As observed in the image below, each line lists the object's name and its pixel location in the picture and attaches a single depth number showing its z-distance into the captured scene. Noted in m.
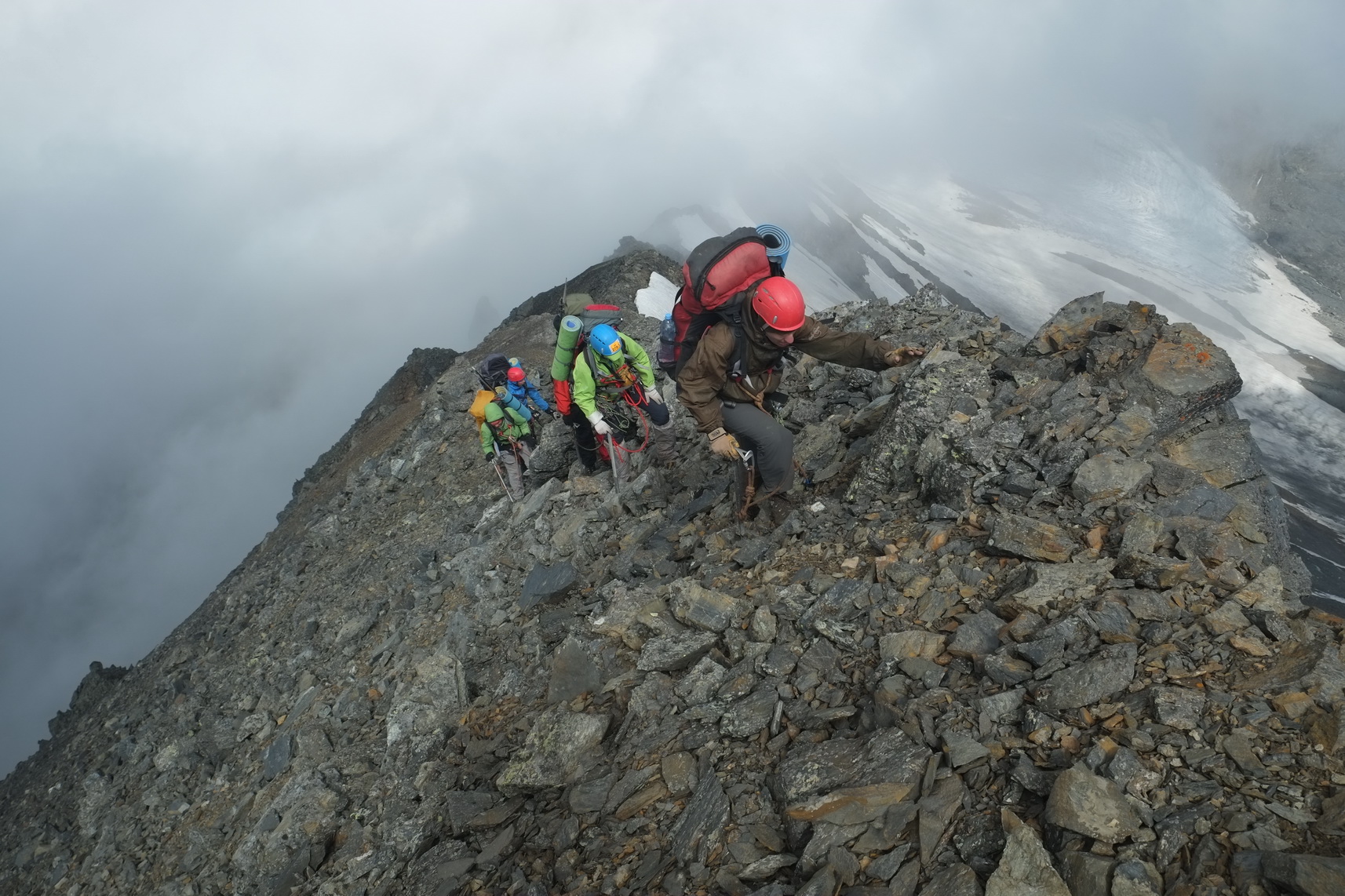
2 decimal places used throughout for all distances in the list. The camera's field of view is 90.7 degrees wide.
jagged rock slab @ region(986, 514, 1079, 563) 4.89
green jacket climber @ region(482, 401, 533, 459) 11.79
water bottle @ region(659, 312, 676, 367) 8.25
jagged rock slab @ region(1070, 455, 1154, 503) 5.25
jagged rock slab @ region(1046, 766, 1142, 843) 3.05
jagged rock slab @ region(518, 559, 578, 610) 7.89
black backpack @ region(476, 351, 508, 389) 11.75
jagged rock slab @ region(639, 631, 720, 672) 5.57
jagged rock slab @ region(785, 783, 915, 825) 3.65
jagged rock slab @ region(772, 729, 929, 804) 3.76
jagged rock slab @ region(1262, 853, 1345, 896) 2.48
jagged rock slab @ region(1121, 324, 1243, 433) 5.98
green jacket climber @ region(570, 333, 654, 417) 9.16
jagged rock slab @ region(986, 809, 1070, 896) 2.98
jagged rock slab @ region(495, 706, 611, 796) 5.15
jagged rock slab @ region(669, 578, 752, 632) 5.78
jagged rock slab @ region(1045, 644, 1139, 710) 3.72
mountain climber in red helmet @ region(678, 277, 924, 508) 5.88
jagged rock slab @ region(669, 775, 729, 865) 3.95
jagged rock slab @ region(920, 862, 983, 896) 3.13
